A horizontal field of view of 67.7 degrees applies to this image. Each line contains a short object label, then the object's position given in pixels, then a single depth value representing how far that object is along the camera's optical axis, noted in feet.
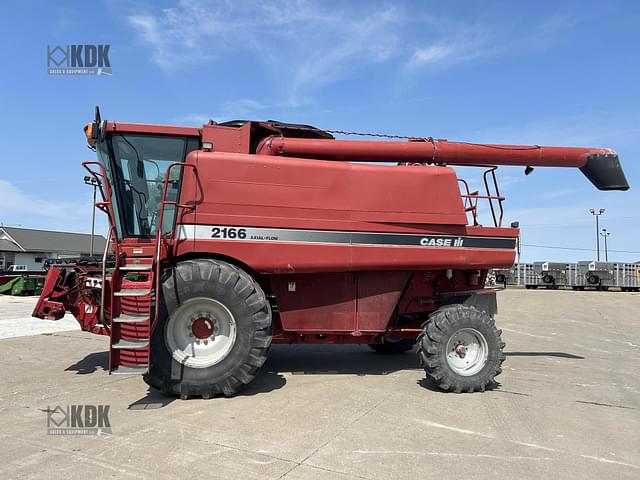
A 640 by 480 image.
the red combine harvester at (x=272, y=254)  17.74
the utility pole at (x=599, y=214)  207.72
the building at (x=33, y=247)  135.44
